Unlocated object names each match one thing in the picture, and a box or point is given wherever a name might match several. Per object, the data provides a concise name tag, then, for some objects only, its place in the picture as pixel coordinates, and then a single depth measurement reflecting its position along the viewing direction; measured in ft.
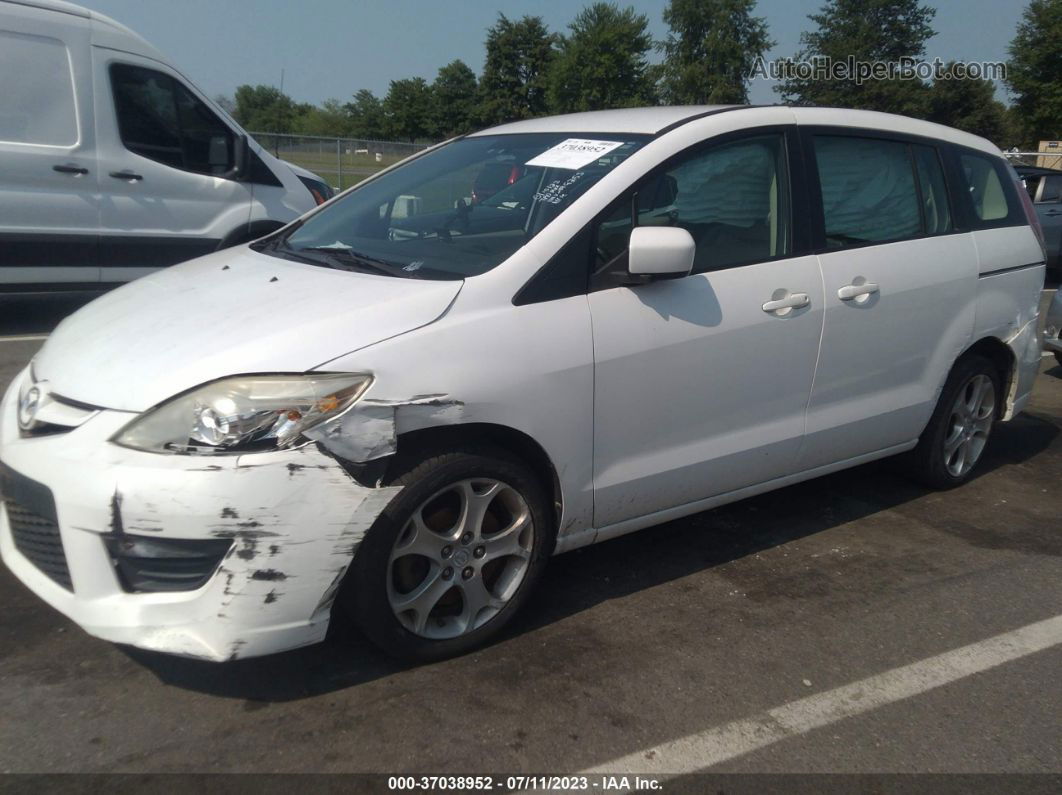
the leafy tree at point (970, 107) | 167.12
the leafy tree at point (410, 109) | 213.05
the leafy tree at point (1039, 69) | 114.11
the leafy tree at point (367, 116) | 213.66
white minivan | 8.60
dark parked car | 43.24
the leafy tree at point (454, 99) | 205.46
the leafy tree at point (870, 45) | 162.30
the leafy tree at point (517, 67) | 199.93
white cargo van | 21.74
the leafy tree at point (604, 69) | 186.29
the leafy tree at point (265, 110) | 213.05
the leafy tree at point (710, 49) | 172.45
